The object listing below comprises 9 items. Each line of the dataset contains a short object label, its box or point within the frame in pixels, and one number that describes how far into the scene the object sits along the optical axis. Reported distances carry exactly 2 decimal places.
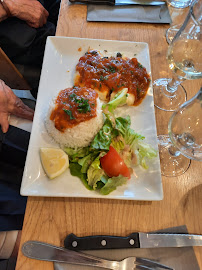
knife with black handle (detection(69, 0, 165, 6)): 0.52
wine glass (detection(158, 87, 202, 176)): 0.30
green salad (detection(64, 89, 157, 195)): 0.35
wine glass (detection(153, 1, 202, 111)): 0.33
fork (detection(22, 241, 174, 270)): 0.29
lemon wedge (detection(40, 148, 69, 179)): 0.35
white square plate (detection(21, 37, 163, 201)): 0.34
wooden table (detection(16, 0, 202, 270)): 0.32
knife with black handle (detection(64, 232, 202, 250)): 0.31
